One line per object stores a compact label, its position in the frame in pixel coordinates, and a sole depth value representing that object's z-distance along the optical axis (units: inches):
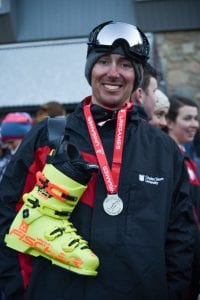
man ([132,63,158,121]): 142.9
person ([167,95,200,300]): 178.9
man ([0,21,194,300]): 97.8
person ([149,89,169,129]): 154.9
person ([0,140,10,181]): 190.8
